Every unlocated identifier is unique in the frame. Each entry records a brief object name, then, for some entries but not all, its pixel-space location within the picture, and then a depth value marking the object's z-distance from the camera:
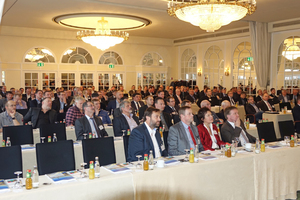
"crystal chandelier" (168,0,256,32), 8.05
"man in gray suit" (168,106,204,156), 4.89
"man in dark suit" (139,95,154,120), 8.80
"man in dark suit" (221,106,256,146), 5.60
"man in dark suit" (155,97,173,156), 7.60
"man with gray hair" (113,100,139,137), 6.45
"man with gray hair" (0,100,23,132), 6.51
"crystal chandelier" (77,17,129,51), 14.86
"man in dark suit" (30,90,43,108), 10.46
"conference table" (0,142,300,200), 3.20
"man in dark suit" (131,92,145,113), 10.65
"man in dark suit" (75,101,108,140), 5.87
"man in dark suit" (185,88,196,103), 15.43
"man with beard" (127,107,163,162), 4.56
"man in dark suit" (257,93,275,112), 12.15
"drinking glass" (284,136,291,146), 5.19
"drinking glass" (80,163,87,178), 3.44
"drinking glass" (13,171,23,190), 3.05
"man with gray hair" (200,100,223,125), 7.86
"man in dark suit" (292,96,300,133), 9.79
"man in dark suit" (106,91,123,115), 10.77
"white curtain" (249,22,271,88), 16.72
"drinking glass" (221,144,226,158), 4.50
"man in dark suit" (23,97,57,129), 7.18
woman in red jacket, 5.33
